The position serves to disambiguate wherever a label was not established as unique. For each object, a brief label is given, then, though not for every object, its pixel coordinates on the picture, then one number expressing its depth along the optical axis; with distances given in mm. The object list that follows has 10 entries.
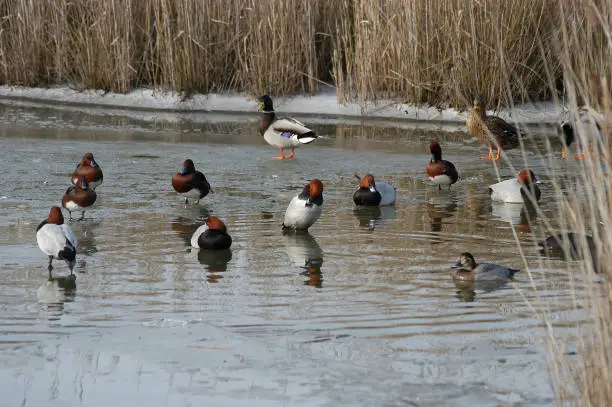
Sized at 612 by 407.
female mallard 26203
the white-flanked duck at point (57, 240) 13945
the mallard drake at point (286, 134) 26172
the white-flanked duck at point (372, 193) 19828
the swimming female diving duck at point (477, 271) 13930
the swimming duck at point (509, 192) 20828
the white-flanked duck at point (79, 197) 18006
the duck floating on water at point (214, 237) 15859
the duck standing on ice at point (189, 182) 19672
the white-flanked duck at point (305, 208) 17453
